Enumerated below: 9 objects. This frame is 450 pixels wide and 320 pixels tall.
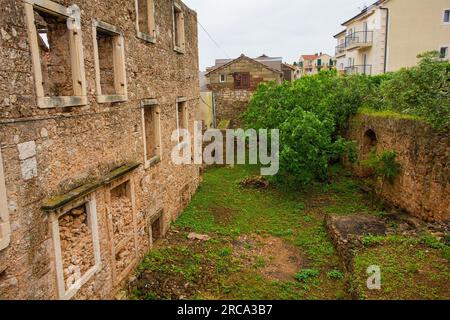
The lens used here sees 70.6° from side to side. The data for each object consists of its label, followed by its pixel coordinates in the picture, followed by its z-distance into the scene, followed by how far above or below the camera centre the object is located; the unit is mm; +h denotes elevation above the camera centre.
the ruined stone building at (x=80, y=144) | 4316 -586
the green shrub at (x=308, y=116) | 12258 -355
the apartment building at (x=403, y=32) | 21734 +5142
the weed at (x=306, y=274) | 8000 -4198
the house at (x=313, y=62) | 64312 +9346
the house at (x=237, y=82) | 24000 +1995
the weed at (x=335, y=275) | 7879 -4132
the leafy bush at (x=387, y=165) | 11211 -2125
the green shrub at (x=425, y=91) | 9172 +483
